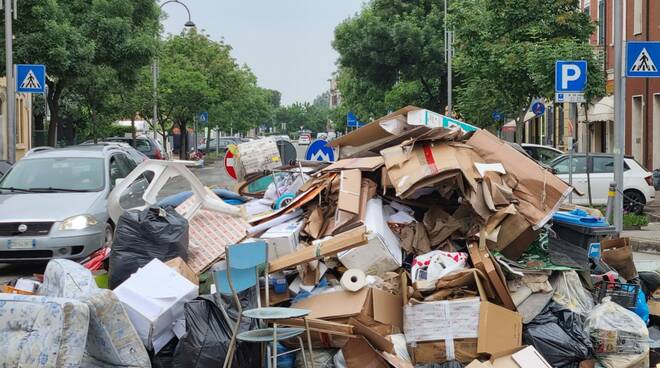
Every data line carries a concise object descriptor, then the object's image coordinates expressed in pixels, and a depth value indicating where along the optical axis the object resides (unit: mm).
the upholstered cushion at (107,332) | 5289
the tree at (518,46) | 20188
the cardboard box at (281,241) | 7211
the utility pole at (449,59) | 32494
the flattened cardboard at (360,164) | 7996
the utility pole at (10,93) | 19752
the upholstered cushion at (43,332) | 4859
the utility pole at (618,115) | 12922
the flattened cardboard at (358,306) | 6359
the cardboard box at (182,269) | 6958
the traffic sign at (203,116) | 46000
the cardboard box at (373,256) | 7012
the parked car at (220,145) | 62422
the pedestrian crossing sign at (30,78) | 18406
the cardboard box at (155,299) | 6121
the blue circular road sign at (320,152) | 13094
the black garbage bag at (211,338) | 5906
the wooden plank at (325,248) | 6705
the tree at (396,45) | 36219
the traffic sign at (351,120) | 51594
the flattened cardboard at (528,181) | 7500
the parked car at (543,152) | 20750
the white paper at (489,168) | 7520
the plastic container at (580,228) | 7910
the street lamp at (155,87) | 42125
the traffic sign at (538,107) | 23656
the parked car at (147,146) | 31516
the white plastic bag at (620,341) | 6293
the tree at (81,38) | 21984
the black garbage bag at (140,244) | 7352
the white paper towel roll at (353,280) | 6531
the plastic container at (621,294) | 7096
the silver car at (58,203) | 10016
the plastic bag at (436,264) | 6742
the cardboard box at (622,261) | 7926
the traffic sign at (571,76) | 13695
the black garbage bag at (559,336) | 6246
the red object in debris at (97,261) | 8188
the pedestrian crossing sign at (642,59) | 11742
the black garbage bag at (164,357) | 6086
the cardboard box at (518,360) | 5914
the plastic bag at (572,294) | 6711
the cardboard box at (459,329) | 6191
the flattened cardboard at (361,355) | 6039
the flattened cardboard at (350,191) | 7469
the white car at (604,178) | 18094
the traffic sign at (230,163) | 12909
